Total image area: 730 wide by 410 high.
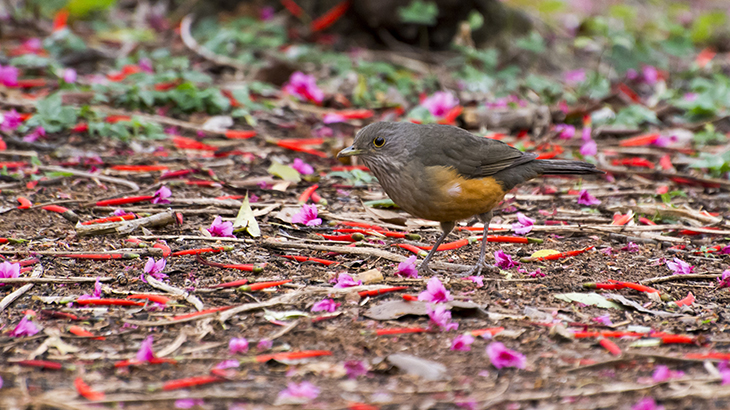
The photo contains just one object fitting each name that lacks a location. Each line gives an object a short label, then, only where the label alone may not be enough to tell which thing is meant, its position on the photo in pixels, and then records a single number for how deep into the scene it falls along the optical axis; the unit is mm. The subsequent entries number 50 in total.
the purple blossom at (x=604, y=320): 7516
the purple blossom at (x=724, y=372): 6199
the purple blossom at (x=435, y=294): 7715
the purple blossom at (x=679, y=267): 8953
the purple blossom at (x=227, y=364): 6430
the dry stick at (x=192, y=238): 9523
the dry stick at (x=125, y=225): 9430
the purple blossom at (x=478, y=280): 8469
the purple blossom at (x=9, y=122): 13320
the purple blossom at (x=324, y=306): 7609
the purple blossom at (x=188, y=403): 5826
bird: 8992
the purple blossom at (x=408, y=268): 8641
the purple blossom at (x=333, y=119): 14664
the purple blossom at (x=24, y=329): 6934
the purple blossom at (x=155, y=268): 8359
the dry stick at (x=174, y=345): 6711
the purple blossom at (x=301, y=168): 12484
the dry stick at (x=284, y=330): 7035
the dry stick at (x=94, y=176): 11461
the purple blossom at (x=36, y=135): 13016
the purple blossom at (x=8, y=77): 15453
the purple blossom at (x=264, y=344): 6835
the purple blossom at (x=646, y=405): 5773
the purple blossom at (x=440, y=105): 14906
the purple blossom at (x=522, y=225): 10273
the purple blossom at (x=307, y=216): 10312
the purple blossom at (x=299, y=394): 5926
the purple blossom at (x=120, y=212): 10141
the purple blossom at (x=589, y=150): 13511
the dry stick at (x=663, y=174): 12281
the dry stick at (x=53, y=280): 8031
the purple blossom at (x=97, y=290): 7824
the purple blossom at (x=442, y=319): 7273
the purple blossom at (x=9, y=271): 8117
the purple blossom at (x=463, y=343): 6836
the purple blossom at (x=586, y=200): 11635
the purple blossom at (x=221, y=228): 9633
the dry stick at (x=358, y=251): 9297
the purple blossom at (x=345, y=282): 8141
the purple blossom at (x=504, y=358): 6500
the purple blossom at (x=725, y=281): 8555
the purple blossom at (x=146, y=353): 6480
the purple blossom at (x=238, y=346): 6730
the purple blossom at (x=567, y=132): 14680
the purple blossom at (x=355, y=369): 6371
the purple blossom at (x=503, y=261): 9141
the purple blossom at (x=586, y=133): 14430
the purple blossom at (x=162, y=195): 10766
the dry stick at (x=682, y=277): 8697
